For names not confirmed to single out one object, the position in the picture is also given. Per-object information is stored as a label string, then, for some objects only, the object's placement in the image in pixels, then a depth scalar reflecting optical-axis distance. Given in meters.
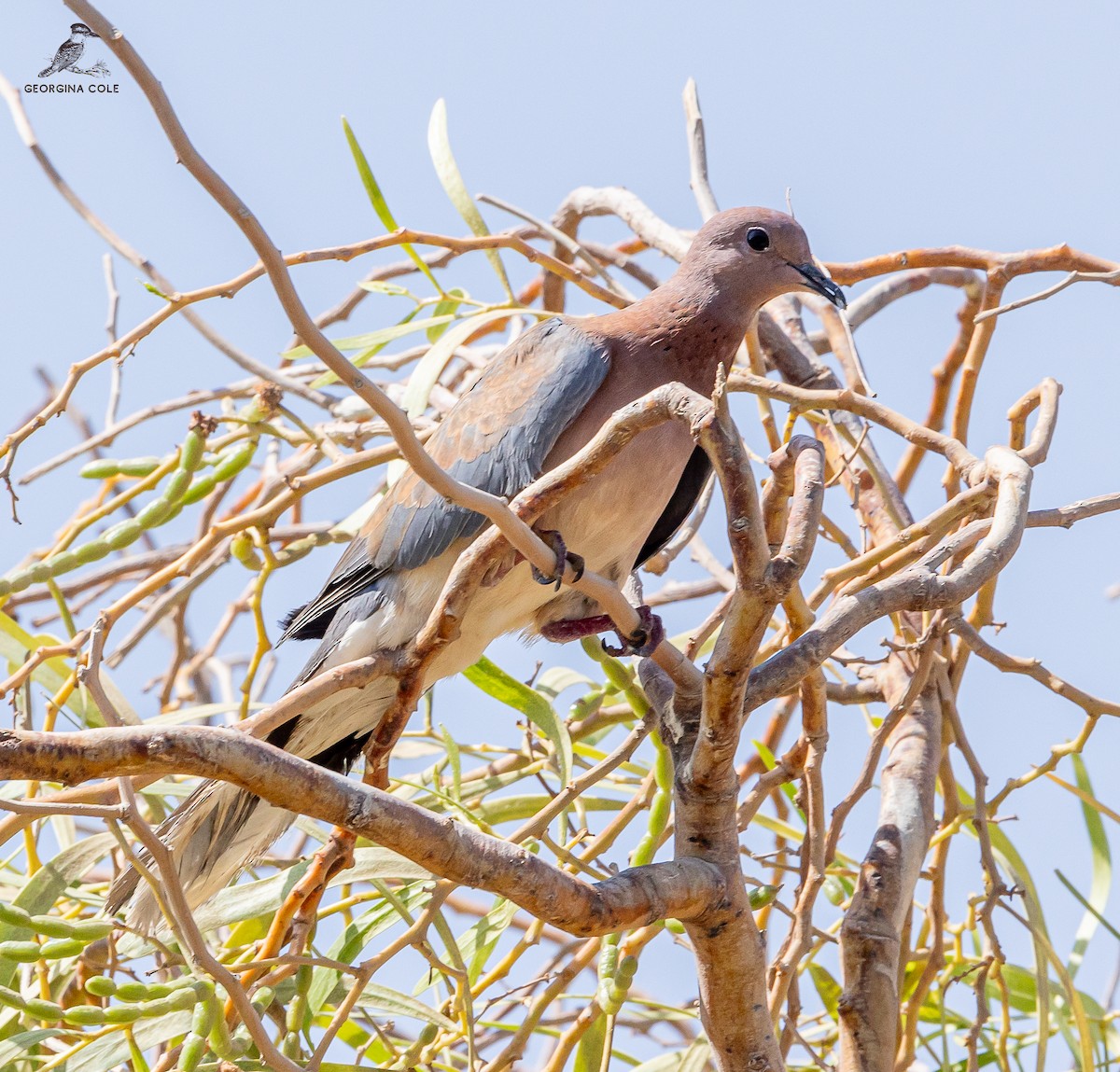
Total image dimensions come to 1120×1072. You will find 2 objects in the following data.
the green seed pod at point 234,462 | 4.86
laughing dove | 4.89
